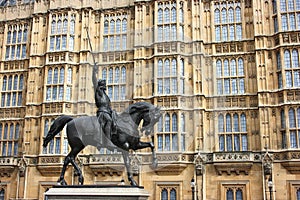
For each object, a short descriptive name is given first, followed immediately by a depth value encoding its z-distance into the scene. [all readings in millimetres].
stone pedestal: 12922
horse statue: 13409
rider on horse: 13836
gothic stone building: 28453
